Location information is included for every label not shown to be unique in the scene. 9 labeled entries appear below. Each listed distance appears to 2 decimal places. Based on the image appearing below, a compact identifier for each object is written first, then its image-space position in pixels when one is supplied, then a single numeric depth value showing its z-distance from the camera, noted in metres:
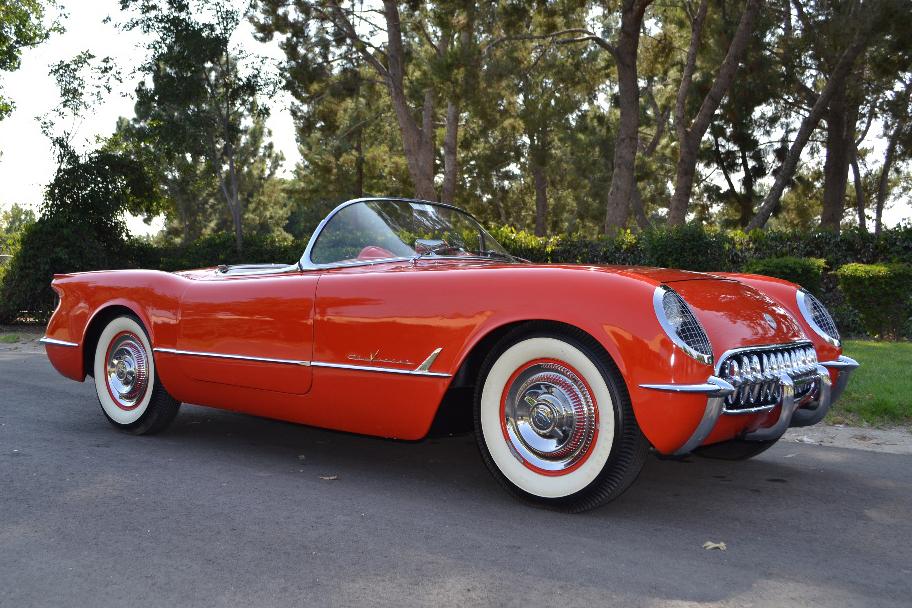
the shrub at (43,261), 16.09
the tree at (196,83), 20.88
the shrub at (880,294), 11.09
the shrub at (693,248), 12.88
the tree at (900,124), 22.69
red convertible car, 3.40
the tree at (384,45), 19.28
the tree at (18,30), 28.66
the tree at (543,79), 17.58
